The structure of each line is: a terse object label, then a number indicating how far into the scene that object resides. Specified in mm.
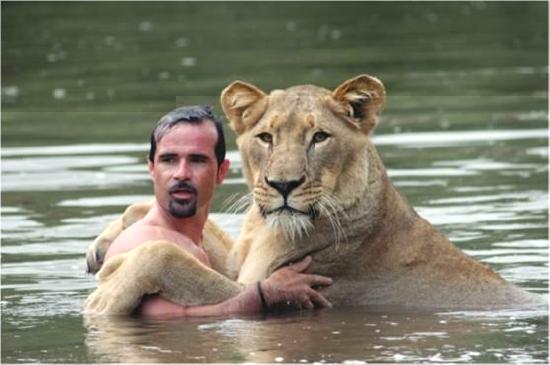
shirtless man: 19125
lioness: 18594
